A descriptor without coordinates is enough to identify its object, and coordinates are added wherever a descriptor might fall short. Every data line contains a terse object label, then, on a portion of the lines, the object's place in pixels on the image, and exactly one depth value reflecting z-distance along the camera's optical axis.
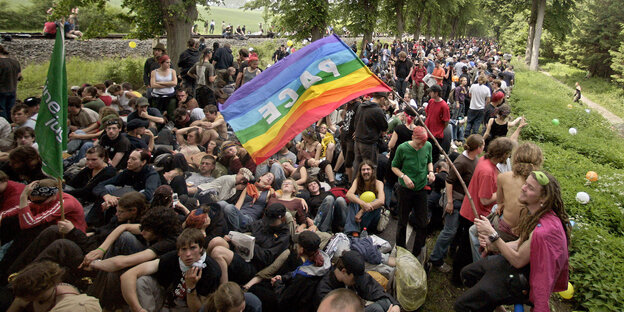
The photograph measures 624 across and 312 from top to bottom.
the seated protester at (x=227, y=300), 2.94
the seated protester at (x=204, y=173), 6.19
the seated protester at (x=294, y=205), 5.38
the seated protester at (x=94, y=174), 5.27
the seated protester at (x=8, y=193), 4.25
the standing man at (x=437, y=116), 7.07
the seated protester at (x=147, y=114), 7.48
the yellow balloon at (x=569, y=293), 4.63
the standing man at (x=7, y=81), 7.94
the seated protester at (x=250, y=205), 5.17
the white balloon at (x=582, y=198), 6.48
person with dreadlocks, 2.78
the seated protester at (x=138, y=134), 6.28
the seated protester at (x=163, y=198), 4.34
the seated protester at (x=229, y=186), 5.86
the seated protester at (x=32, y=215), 3.93
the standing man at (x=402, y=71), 12.73
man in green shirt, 4.89
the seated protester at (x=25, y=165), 4.95
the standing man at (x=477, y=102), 9.58
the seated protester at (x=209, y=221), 4.18
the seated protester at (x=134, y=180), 5.03
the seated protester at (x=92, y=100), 8.05
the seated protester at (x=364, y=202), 5.53
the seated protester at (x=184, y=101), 8.72
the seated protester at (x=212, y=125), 7.59
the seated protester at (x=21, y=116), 6.62
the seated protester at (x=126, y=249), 3.61
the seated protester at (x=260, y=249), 3.89
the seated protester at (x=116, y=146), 5.96
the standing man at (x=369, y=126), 6.06
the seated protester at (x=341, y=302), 2.62
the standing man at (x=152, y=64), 8.57
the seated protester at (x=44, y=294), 2.90
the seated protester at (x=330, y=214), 5.65
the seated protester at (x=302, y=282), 3.85
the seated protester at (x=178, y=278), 3.46
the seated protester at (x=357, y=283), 3.52
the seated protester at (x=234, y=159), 6.61
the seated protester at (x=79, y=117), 7.32
